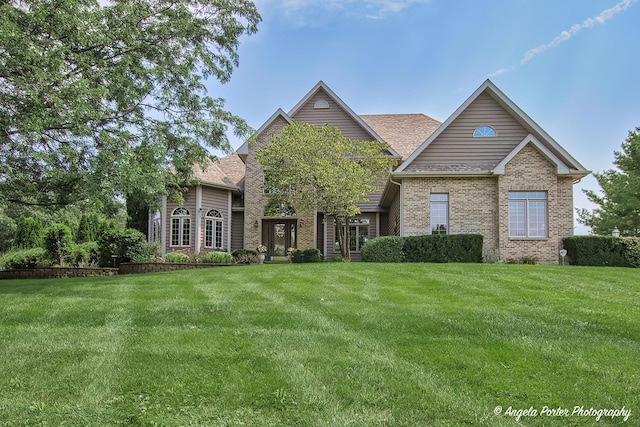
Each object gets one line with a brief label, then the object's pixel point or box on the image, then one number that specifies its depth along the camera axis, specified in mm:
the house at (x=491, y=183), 16641
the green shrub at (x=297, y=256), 19242
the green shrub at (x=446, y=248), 15766
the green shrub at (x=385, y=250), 15938
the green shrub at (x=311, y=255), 18984
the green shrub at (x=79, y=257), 17703
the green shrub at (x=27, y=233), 24297
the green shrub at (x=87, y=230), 26391
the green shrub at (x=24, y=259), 16186
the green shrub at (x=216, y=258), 19109
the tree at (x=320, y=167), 17531
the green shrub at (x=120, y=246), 17000
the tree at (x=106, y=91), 8695
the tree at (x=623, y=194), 27844
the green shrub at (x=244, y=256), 21406
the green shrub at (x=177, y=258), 19281
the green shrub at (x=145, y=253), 17109
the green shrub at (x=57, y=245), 17516
